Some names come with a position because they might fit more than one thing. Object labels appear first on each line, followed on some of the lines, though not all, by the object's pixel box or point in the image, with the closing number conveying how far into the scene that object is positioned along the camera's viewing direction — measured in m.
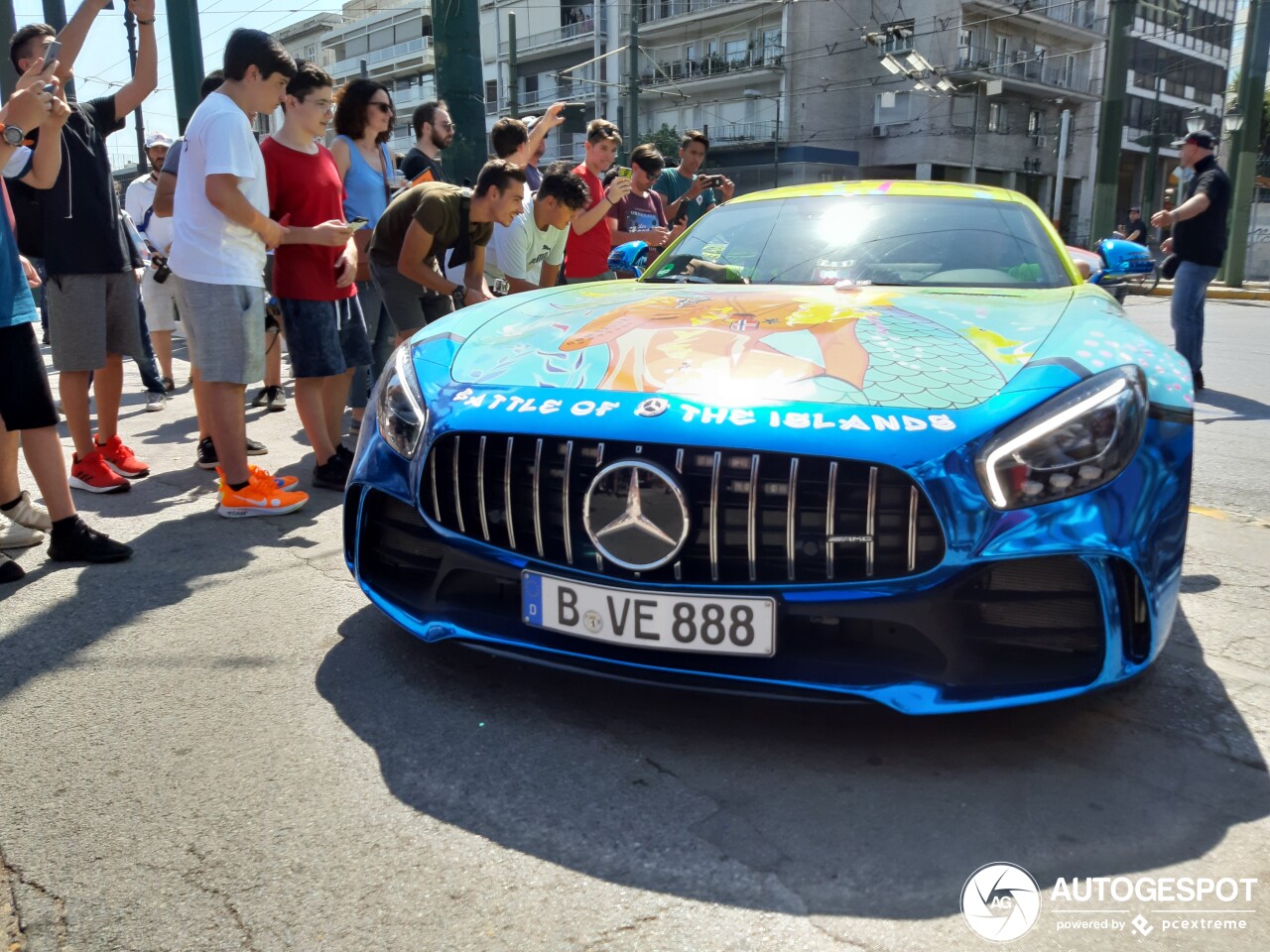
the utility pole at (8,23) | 12.34
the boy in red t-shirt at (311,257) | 4.30
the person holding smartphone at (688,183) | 8.02
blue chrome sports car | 2.04
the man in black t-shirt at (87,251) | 4.09
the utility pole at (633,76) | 29.72
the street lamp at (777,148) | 39.69
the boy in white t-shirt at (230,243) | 3.81
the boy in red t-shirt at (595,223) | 6.21
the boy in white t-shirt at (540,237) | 5.01
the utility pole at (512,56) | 34.11
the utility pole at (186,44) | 8.34
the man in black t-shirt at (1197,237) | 6.82
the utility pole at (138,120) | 22.44
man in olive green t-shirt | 4.54
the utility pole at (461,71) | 6.47
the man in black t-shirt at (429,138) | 6.09
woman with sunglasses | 5.37
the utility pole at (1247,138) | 17.50
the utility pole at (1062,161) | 40.12
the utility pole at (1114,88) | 17.00
